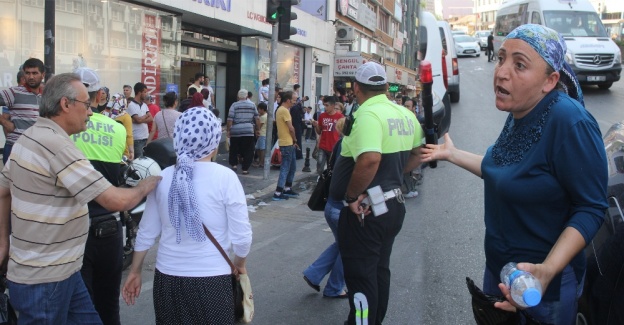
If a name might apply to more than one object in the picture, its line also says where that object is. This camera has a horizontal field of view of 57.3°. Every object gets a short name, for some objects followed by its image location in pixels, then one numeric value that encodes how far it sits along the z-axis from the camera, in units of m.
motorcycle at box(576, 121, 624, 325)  2.28
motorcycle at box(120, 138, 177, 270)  4.82
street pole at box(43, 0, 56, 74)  6.45
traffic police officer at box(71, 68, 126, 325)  3.55
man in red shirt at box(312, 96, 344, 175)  10.39
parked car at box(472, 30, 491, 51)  41.78
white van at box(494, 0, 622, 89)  15.69
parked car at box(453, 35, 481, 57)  34.78
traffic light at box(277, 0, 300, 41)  11.30
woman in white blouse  2.83
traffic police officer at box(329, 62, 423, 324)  3.76
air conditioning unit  26.19
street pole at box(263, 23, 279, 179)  11.46
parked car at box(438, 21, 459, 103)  16.19
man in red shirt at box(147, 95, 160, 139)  11.40
